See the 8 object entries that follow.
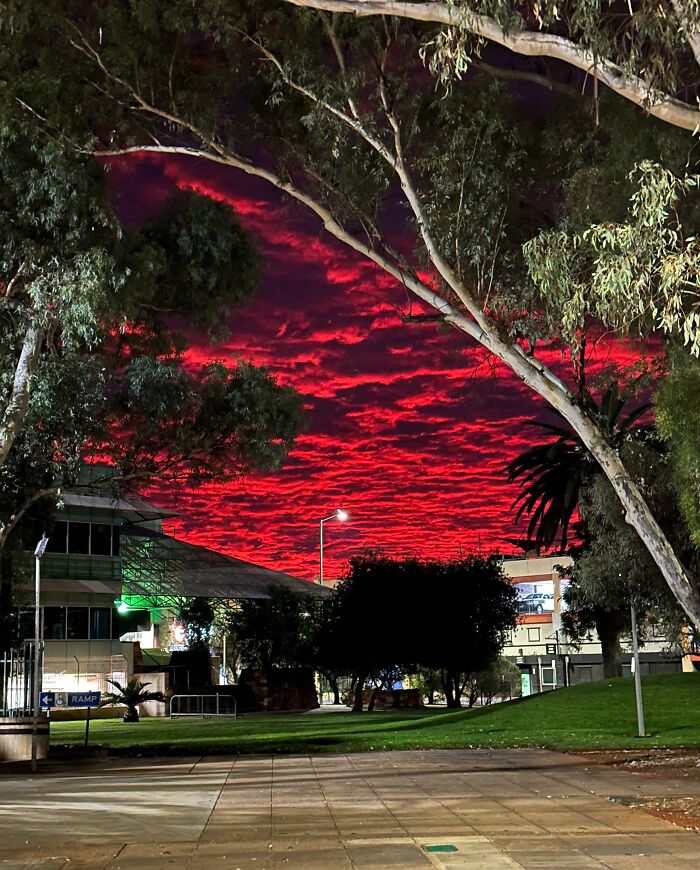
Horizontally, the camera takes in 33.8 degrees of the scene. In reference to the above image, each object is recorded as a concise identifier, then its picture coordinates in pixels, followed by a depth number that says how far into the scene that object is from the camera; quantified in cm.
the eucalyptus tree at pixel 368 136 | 1666
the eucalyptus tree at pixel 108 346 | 2094
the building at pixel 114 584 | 4572
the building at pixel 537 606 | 9262
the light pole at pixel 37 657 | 1807
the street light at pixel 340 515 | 4962
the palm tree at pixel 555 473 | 3597
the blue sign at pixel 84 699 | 1967
